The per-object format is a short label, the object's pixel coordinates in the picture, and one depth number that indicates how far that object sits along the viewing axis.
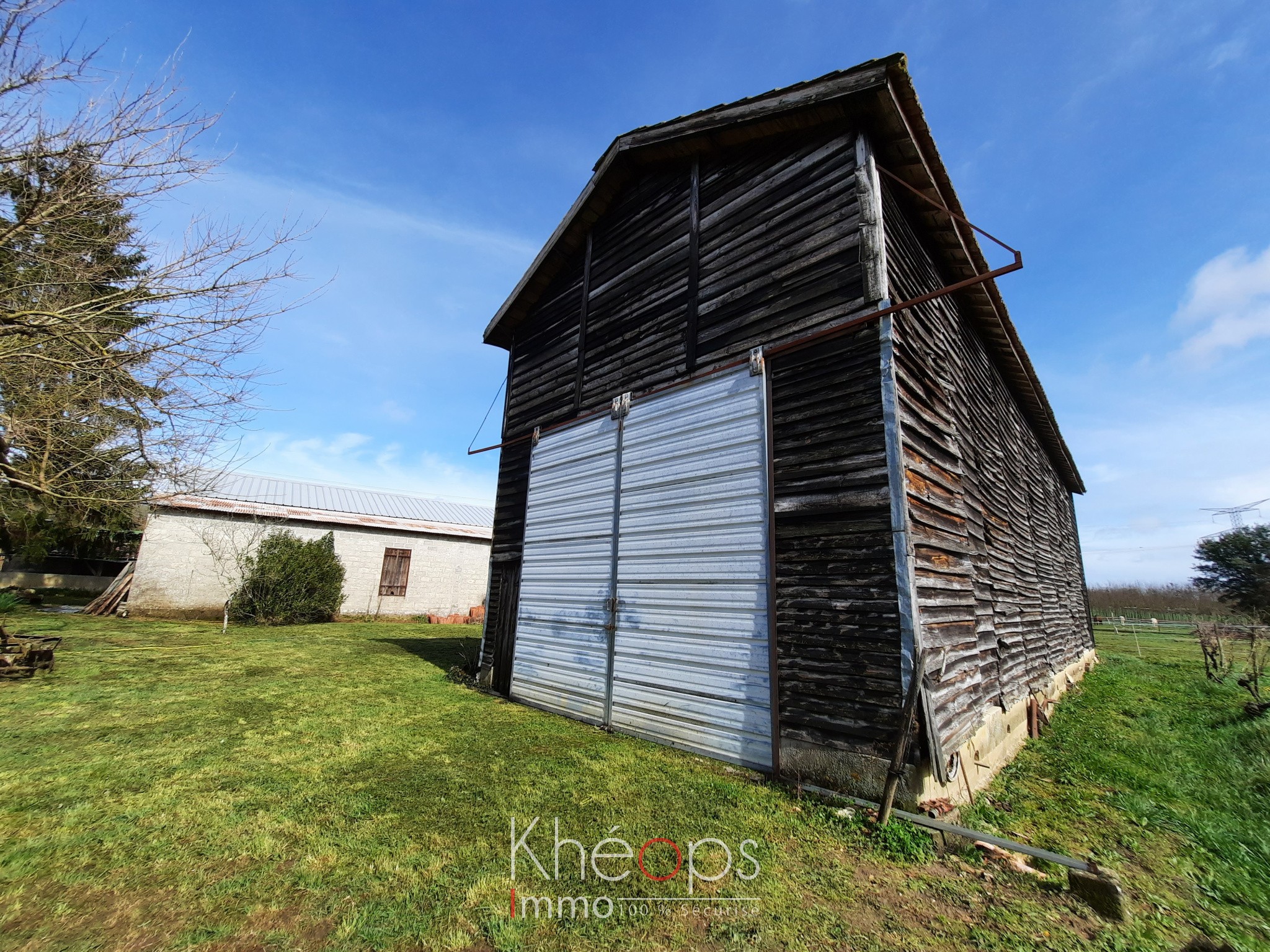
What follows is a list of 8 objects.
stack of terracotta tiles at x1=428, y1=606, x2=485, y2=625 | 22.97
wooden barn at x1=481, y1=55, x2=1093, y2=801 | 5.45
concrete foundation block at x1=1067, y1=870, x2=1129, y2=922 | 3.54
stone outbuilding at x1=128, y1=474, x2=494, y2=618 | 18.00
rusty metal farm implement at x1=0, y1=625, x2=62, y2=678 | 8.56
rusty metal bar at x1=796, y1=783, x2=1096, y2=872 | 3.77
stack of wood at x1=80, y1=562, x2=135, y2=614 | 17.69
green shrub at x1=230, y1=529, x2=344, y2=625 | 18.34
